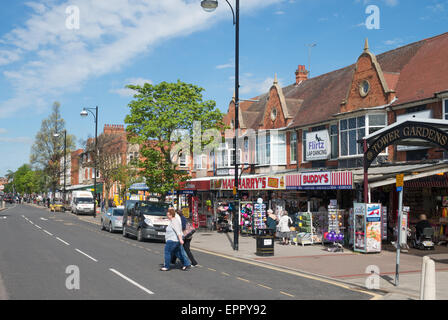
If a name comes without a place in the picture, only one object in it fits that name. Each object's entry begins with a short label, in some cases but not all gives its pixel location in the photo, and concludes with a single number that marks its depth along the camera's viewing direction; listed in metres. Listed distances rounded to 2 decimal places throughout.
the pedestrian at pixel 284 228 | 21.23
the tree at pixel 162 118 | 28.16
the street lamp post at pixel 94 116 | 40.47
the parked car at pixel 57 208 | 59.47
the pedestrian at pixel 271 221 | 21.77
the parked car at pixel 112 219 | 27.70
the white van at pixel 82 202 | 49.94
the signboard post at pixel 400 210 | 11.17
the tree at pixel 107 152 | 46.97
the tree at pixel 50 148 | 77.56
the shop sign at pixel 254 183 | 23.05
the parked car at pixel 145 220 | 21.94
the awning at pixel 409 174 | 17.39
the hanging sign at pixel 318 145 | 27.33
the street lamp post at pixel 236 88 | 18.86
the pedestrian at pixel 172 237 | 12.96
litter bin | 16.89
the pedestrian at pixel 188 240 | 14.08
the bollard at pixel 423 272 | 8.75
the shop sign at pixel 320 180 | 19.00
